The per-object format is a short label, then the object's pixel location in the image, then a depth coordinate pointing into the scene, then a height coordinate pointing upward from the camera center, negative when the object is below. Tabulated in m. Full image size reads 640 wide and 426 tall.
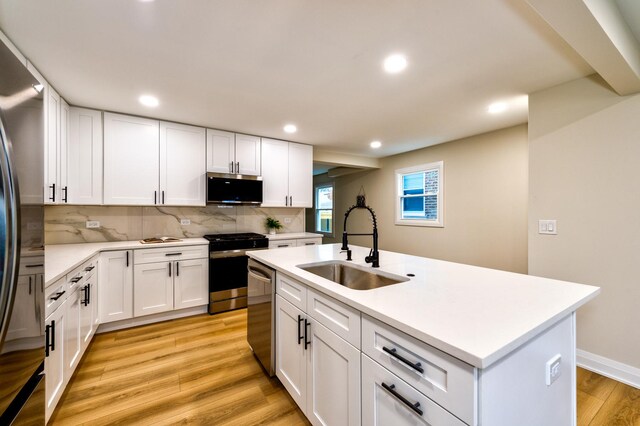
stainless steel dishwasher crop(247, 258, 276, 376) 1.99 -0.79
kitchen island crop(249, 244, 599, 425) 0.81 -0.49
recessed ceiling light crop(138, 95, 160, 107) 2.61 +1.10
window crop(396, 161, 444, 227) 4.37 +0.30
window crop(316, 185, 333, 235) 6.91 +0.09
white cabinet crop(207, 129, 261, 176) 3.60 +0.81
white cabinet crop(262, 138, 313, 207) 4.05 +0.60
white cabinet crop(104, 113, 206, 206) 3.02 +0.59
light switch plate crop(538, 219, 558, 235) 2.34 -0.12
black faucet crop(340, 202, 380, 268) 1.79 -0.30
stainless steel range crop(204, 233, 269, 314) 3.33 -0.73
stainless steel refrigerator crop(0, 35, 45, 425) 0.69 -0.10
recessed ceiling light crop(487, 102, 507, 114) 2.73 +1.09
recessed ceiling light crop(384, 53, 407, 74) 1.92 +1.10
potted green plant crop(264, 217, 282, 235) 4.30 -0.20
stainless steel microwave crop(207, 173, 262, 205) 3.51 +0.31
